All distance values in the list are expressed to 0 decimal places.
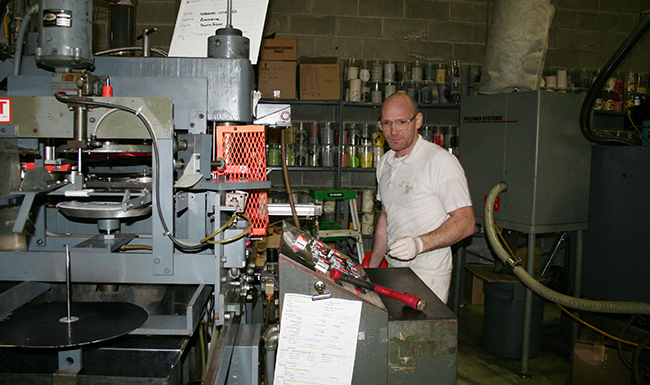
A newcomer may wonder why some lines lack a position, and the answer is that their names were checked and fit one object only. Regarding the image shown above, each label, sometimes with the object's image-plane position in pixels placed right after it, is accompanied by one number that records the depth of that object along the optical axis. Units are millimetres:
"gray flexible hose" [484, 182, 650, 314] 2121
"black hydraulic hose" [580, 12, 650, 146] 2090
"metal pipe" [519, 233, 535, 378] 2473
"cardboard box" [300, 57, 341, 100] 3750
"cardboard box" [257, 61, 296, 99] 3688
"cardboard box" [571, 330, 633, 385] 2199
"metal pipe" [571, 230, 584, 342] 2639
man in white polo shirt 1682
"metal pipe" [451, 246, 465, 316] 3094
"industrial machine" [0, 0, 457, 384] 880
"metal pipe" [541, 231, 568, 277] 2822
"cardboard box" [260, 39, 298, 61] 3676
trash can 2609
